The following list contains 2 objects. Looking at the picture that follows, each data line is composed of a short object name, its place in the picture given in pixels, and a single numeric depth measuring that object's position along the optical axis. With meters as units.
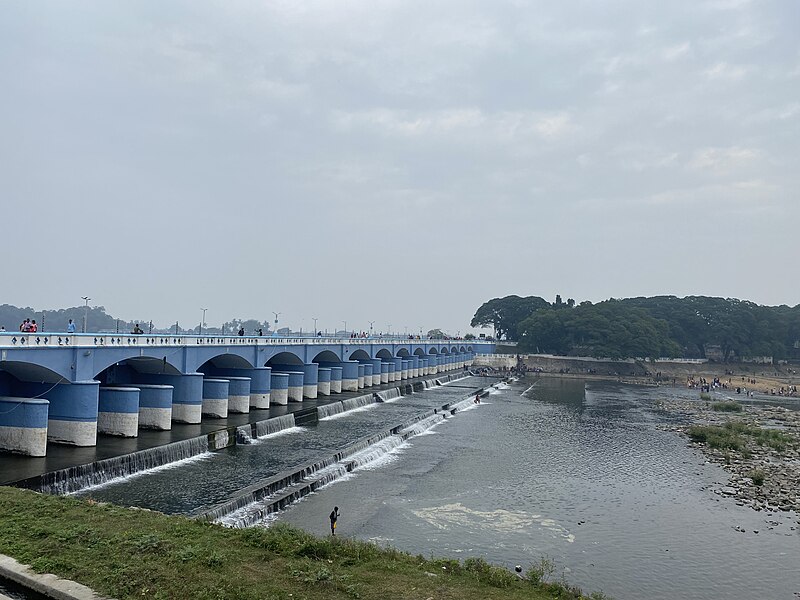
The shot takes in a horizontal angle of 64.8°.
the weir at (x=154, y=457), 24.88
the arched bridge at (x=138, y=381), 28.72
